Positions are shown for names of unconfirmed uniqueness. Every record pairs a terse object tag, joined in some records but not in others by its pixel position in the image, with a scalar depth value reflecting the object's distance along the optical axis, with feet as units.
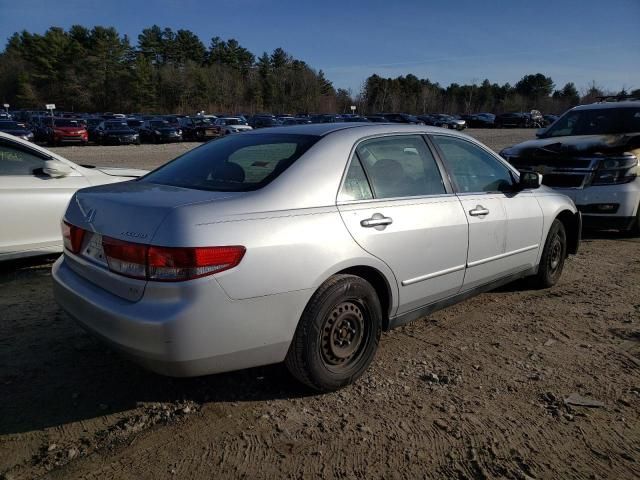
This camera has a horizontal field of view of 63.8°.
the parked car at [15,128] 82.79
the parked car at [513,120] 182.19
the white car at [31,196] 16.62
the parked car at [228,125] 111.50
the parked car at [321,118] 132.26
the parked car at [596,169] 22.61
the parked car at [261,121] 134.80
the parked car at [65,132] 96.12
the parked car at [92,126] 106.27
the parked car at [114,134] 101.96
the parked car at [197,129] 112.37
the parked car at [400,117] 142.92
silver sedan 8.05
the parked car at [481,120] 187.27
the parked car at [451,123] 163.73
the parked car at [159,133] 110.52
